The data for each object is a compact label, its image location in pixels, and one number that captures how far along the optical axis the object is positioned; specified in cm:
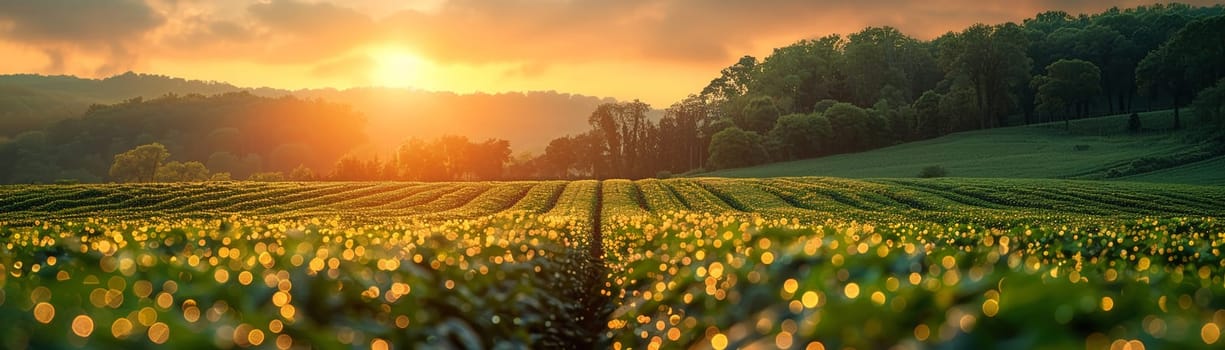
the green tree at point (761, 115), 15338
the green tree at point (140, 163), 14788
